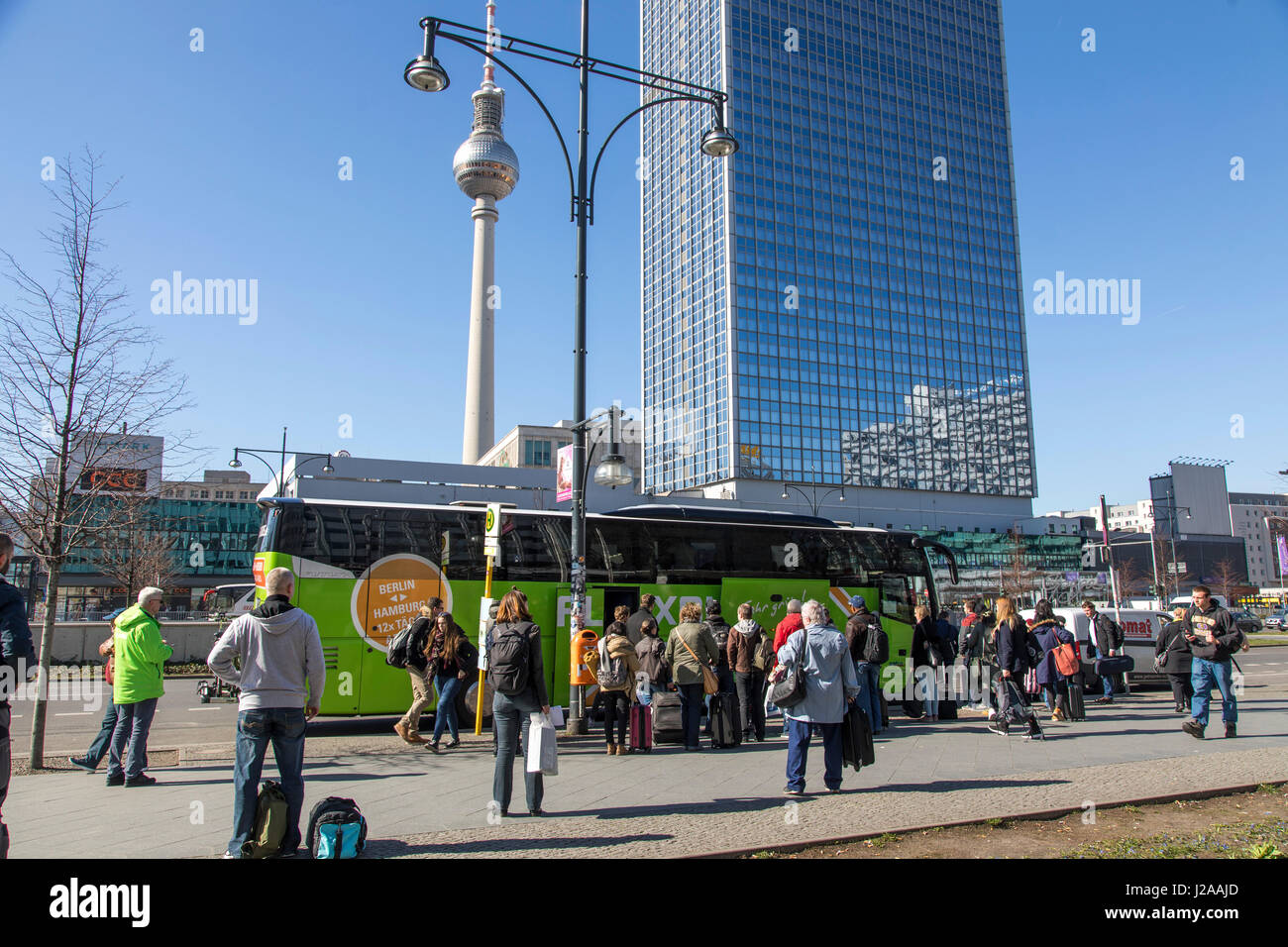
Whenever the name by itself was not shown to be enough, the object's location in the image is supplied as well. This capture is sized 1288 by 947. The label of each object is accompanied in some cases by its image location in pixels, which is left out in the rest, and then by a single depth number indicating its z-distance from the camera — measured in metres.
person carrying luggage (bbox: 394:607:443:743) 10.91
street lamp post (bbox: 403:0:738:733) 10.96
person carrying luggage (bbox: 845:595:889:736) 11.27
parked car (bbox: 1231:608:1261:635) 44.90
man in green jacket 8.20
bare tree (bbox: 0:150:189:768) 9.97
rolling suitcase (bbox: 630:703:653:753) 10.36
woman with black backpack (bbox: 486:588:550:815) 6.68
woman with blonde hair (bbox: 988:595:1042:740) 11.20
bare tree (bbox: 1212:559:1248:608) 67.20
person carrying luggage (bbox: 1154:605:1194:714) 12.38
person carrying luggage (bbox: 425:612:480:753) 10.76
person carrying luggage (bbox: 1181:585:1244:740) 10.31
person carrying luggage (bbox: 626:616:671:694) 10.45
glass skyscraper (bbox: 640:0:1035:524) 98.69
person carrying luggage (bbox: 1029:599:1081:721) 12.97
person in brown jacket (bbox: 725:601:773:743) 11.02
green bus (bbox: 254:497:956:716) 12.38
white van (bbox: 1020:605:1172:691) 17.53
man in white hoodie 5.41
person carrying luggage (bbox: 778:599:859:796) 7.55
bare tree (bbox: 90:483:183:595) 11.39
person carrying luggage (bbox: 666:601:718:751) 10.45
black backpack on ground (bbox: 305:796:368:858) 5.18
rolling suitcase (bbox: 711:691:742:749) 10.77
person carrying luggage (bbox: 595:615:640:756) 10.20
